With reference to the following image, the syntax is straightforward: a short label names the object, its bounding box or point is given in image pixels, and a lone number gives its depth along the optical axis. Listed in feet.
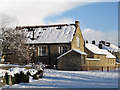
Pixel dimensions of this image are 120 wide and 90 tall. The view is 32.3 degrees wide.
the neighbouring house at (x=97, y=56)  148.00
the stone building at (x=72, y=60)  124.26
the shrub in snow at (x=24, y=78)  59.16
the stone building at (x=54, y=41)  140.97
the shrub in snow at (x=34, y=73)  66.48
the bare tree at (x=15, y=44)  119.14
